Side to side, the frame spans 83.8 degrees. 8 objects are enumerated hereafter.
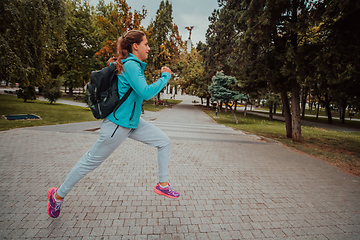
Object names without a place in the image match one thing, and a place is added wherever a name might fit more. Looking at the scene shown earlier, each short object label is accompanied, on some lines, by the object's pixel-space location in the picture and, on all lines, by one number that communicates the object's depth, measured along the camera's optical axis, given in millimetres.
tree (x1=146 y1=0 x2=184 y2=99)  28438
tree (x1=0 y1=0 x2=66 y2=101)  9703
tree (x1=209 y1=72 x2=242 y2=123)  17578
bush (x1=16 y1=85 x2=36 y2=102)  20000
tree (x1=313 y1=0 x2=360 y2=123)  5907
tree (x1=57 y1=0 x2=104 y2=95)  31295
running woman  2164
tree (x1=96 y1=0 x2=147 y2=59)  17419
